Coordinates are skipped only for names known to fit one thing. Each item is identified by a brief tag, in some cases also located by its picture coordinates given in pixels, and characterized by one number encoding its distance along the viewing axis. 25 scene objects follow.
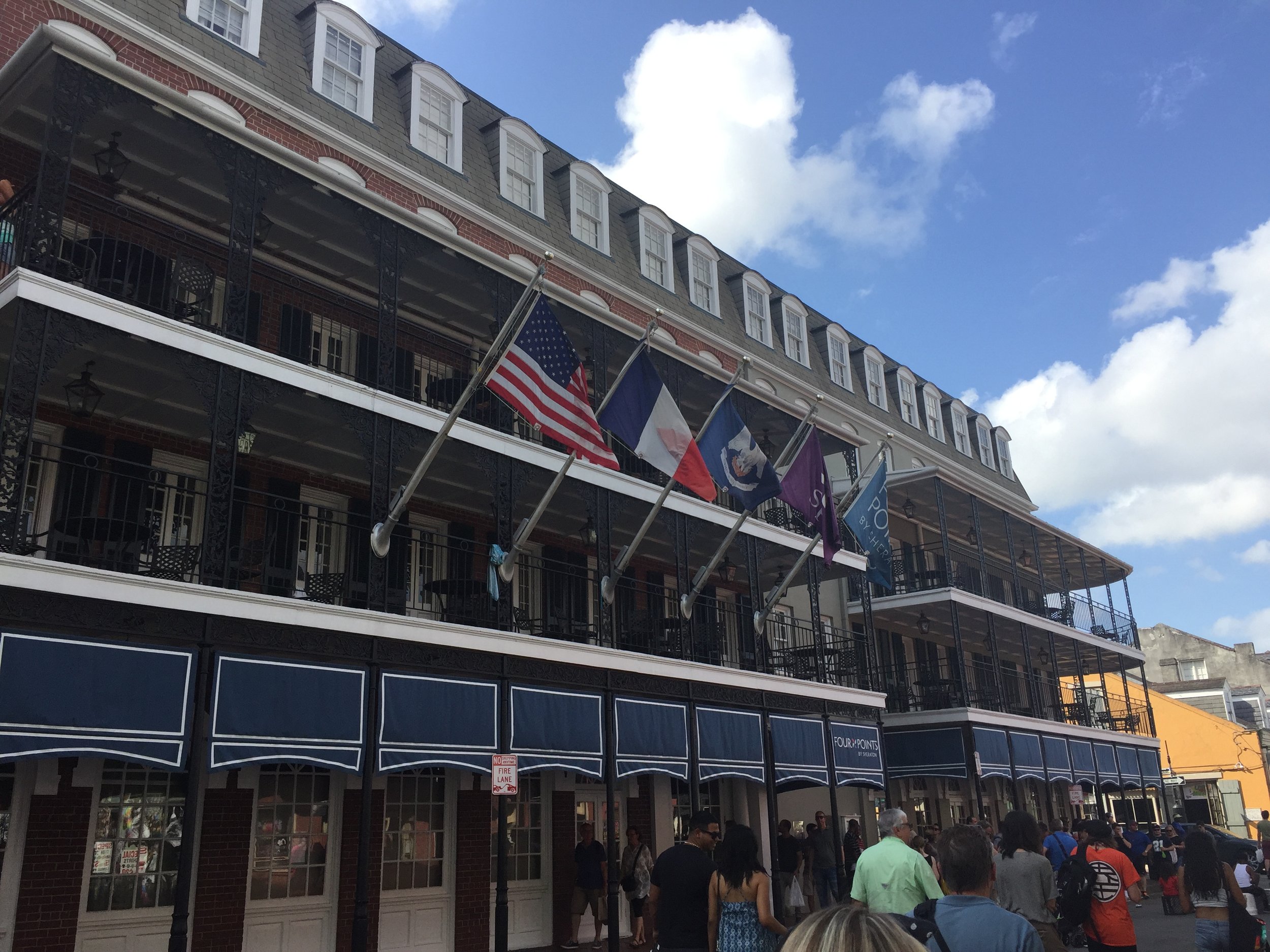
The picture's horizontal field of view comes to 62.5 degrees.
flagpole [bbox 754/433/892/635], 19.19
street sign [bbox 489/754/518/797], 12.59
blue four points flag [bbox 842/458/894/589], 19.47
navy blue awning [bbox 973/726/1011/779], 25.23
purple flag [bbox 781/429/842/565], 17.53
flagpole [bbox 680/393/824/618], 17.00
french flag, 14.89
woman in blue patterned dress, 6.48
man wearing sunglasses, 6.88
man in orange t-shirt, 7.16
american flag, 13.00
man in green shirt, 6.69
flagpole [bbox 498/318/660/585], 14.16
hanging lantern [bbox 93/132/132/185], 12.98
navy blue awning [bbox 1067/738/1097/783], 29.73
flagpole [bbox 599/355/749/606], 16.02
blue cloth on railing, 14.70
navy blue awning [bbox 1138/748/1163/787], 33.84
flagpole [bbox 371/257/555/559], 12.82
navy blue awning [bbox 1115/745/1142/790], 32.38
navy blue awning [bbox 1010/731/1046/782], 27.00
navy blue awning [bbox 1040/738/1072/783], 28.38
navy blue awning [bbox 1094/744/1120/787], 31.17
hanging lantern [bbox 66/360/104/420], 13.05
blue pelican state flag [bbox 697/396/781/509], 16.41
